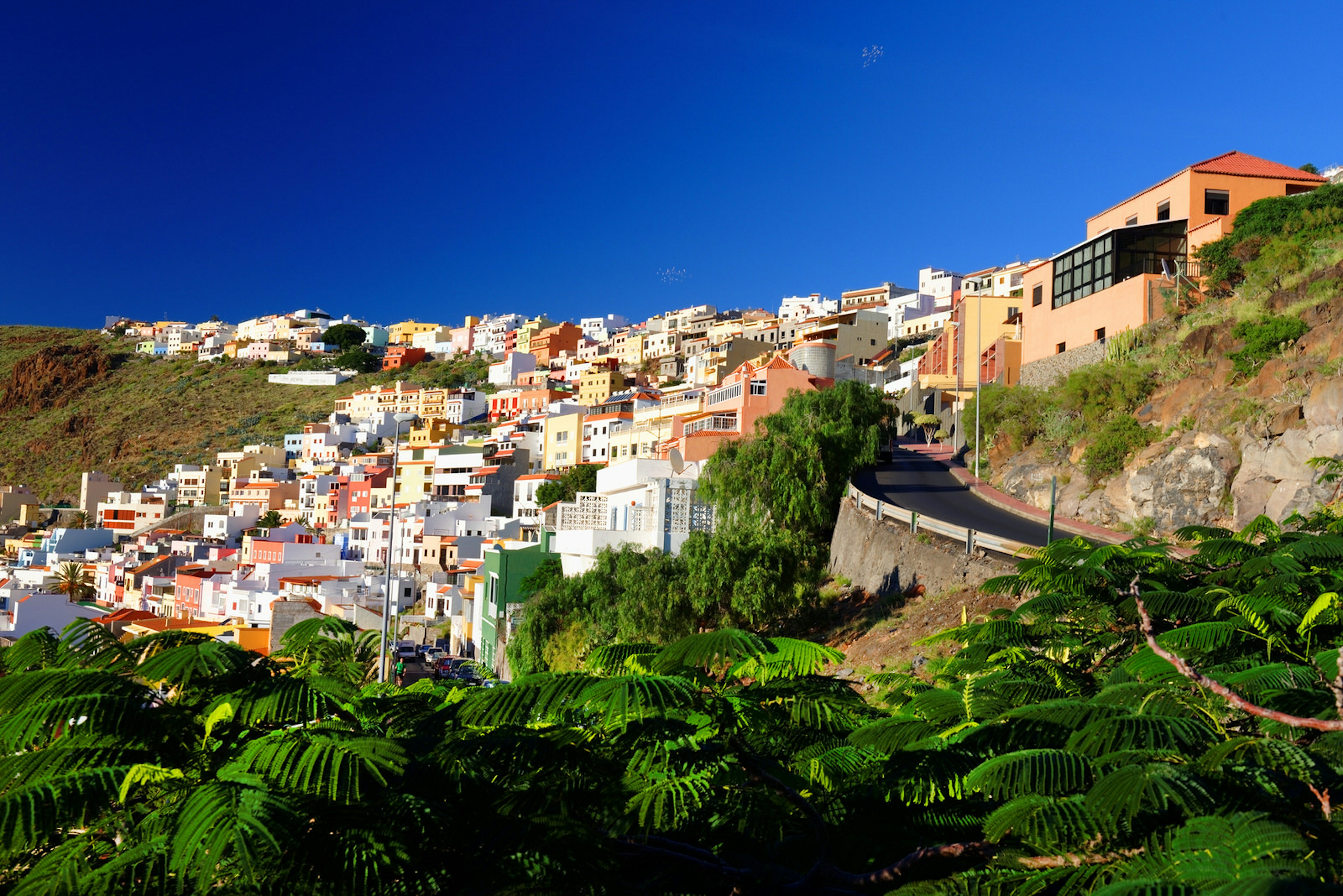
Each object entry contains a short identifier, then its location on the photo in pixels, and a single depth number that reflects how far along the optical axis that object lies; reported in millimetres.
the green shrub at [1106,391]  30938
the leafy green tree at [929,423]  52219
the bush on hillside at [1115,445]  28453
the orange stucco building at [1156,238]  37188
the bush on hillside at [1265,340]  26797
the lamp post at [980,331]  39675
